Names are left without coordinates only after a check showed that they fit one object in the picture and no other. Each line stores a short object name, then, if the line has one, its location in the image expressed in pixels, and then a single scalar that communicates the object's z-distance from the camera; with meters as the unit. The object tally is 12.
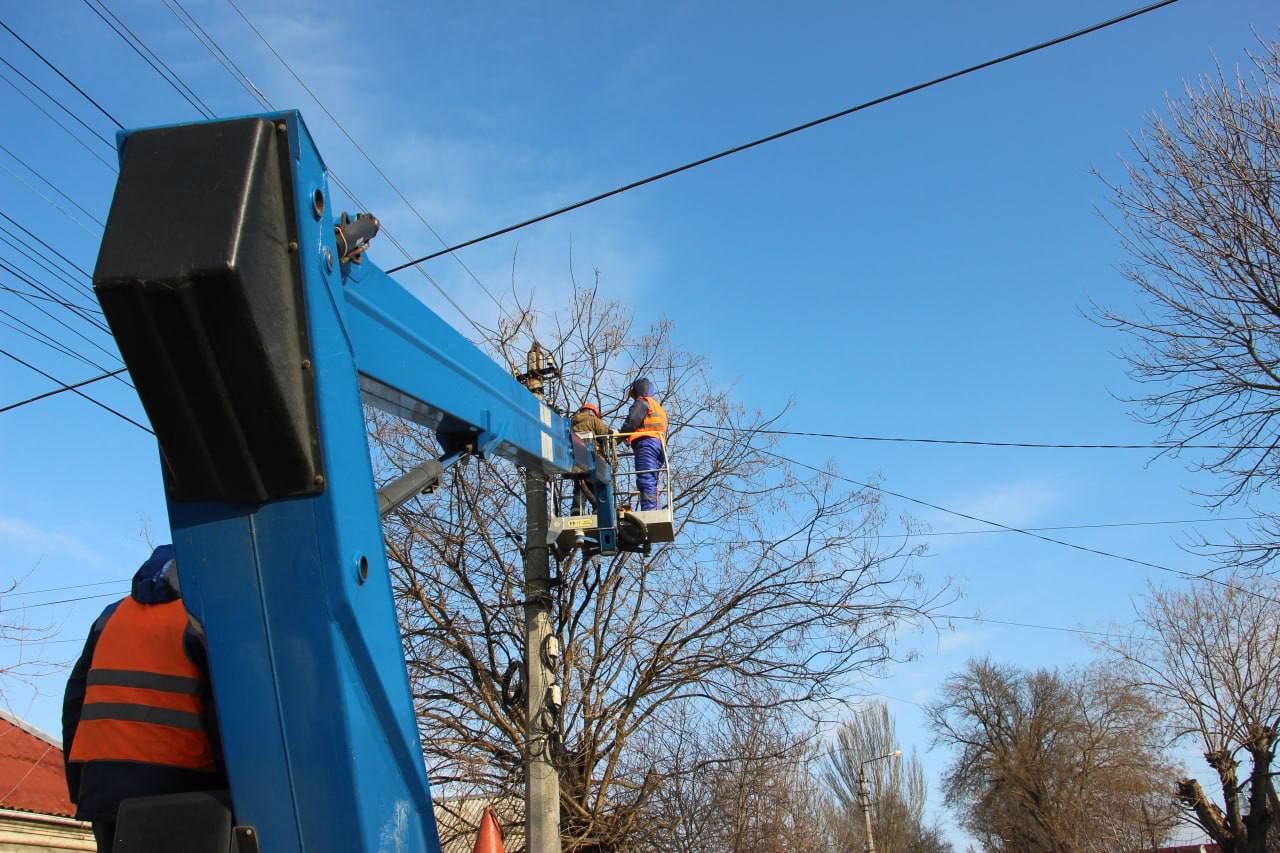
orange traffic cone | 5.61
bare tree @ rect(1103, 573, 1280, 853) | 24.30
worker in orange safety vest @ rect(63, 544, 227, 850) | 2.28
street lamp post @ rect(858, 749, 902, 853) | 37.96
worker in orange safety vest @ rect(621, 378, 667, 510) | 8.20
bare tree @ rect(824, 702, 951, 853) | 51.59
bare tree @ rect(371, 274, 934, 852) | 11.03
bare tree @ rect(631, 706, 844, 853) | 11.30
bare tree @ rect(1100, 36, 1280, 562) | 9.22
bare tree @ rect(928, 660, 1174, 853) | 35.59
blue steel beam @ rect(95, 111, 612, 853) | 2.20
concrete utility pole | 8.91
